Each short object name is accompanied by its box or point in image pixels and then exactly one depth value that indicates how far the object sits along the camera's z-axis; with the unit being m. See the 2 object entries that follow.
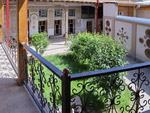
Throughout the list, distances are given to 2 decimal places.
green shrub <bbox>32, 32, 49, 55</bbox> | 8.24
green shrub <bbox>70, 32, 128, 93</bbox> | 4.97
